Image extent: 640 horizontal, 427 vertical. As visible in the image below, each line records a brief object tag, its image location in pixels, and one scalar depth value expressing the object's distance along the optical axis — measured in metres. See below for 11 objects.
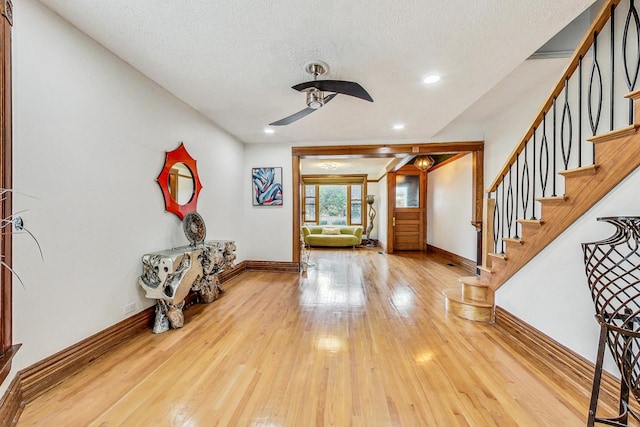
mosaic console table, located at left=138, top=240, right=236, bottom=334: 2.42
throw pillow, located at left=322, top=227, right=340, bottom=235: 8.35
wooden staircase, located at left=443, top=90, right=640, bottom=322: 1.46
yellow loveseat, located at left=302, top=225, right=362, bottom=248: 7.98
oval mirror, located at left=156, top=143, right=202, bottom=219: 2.81
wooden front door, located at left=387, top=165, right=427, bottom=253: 7.18
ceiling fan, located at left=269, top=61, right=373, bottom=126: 2.19
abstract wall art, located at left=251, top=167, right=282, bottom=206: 4.93
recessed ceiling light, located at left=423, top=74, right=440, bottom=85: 2.48
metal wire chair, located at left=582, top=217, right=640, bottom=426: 1.16
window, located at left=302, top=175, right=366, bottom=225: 9.20
